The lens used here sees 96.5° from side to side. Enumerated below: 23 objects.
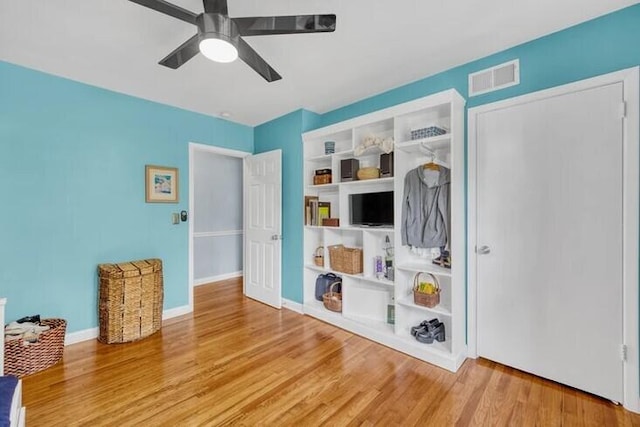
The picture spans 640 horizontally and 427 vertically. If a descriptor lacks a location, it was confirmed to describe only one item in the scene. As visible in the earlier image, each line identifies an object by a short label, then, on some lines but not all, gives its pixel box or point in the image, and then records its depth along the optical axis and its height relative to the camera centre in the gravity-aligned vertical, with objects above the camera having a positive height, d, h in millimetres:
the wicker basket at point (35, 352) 2123 -1070
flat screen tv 2863 +39
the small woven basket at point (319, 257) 3457 -538
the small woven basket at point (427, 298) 2438 -739
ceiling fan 1456 +1006
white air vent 2254 +1100
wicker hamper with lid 2697 -860
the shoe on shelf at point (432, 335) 2443 -1063
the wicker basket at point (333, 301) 3188 -995
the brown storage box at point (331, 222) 3219 -105
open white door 3691 -179
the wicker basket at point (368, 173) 2883 +402
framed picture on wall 3219 +346
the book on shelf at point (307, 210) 3486 +36
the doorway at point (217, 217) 4953 -69
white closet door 1856 -188
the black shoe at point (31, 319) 2410 -893
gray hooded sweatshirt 2455 +38
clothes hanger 2471 +477
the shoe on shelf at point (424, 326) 2518 -1020
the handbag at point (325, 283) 3439 -856
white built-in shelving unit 2355 -266
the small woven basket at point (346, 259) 3020 -505
